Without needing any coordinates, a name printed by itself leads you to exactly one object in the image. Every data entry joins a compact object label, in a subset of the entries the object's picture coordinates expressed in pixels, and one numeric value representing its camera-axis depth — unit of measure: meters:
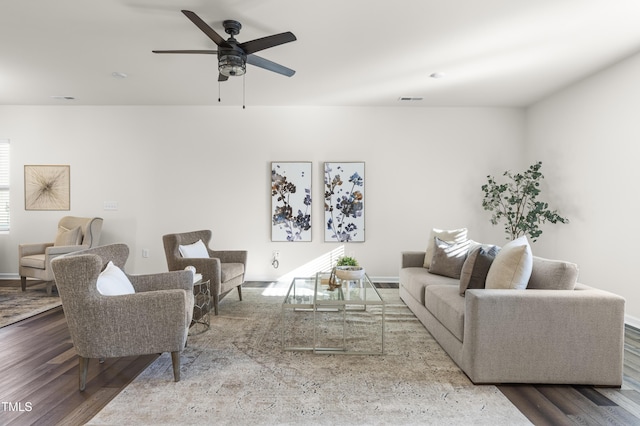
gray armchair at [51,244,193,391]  1.92
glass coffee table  2.57
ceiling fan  2.33
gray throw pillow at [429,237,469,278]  3.33
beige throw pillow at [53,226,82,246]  4.50
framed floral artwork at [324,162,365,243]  4.99
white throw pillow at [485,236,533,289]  2.21
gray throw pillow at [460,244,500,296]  2.53
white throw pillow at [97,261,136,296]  2.06
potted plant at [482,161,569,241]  4.27
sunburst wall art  5.03
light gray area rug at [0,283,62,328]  3.37
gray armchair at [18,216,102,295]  4.13
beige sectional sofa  1.99
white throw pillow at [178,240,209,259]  3.59
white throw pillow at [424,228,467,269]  3.71
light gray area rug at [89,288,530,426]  1.74
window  5.07
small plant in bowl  3.18
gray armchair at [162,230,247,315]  3.39
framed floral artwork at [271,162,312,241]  5.00
